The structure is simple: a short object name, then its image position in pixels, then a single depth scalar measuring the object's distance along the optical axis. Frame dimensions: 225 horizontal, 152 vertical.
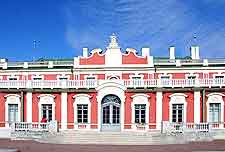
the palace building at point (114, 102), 24.75
